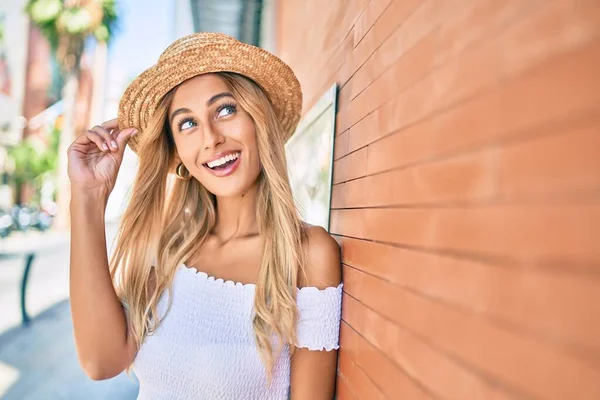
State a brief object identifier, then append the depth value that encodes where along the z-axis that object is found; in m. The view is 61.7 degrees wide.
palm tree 13.15
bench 5.63
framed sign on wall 1.87
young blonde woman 1.59
